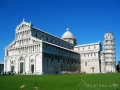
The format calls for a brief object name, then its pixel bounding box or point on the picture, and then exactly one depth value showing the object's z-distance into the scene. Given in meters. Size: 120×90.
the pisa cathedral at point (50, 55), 47.28
